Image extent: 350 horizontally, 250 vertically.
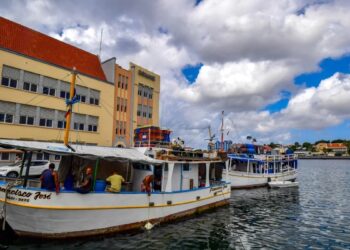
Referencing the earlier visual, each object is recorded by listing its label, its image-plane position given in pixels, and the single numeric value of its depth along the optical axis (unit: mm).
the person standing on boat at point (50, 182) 12234
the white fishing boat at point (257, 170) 35100
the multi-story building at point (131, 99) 46594
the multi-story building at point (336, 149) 189825
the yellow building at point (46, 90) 32812
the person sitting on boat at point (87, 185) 12672
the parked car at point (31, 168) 24225
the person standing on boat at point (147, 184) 15219
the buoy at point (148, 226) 15333
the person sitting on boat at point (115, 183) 13836
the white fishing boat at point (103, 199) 12180
